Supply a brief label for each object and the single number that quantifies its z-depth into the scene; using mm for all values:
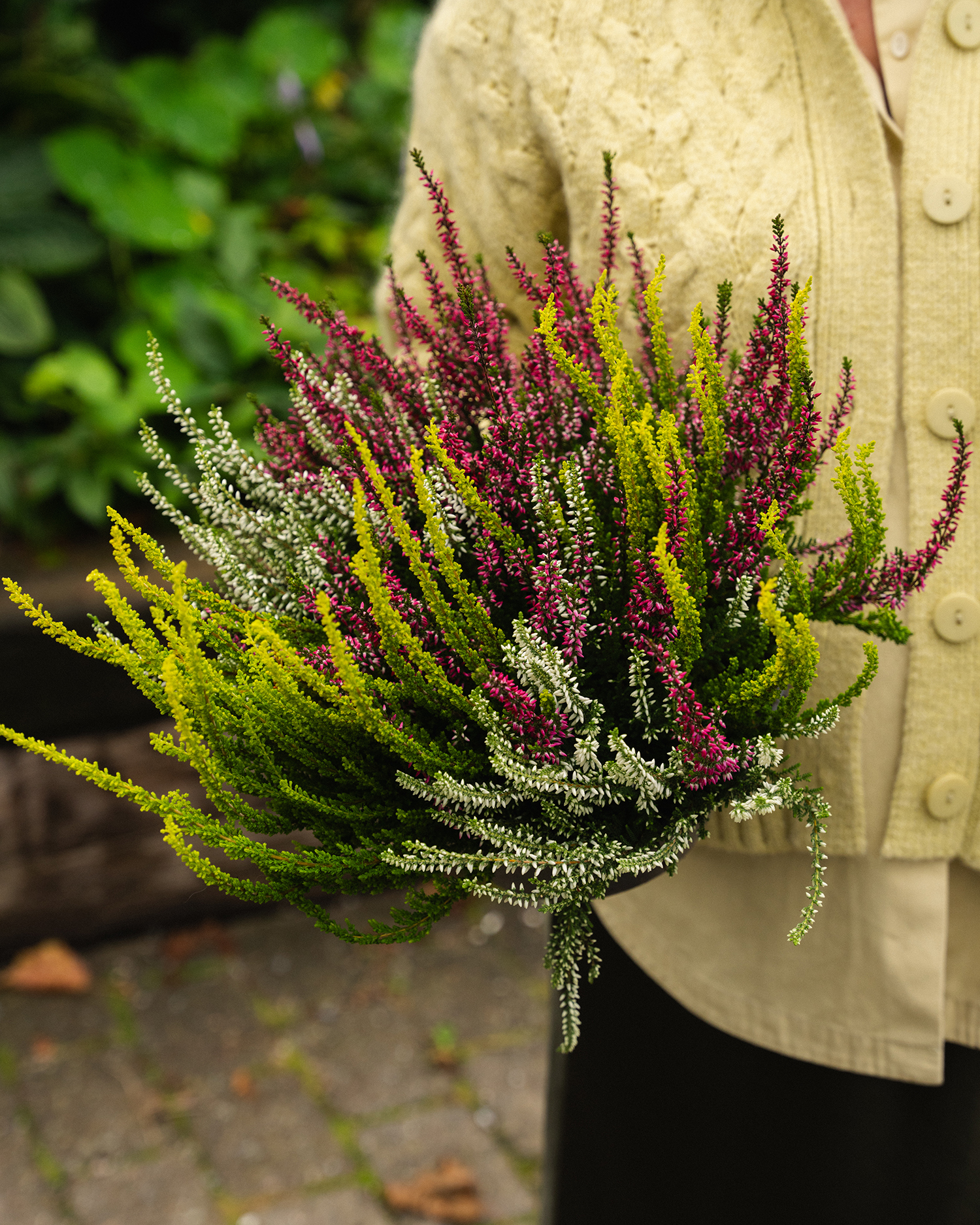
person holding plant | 1183
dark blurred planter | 2760
